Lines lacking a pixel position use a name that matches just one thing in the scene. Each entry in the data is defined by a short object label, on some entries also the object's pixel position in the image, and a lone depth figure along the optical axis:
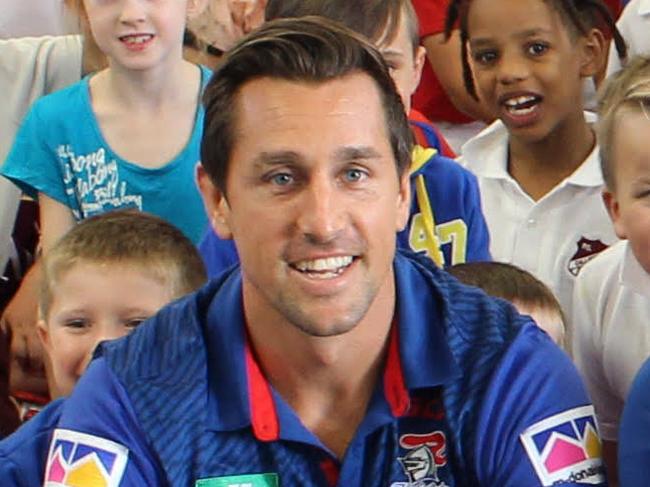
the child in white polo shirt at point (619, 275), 2.12
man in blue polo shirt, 1.85
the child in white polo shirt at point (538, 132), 2.55
